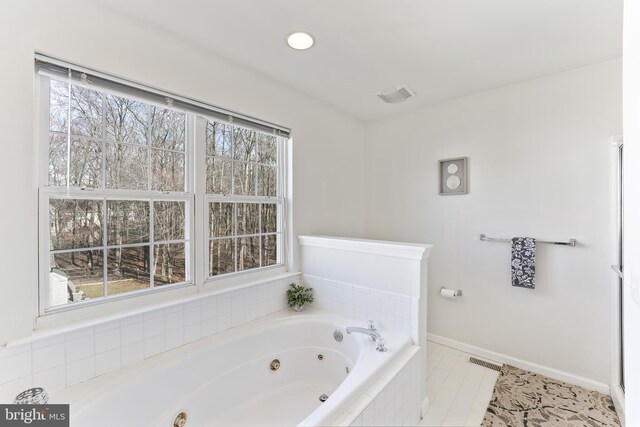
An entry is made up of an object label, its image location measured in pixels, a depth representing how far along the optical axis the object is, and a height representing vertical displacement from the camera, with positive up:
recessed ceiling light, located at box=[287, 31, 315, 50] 1.76 +1.13
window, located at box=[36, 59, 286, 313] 1.44 +0.14
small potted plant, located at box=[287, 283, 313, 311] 2.36 -0.73
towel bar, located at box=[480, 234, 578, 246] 2.15 -0.25
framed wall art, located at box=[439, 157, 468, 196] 2.67 +0.35
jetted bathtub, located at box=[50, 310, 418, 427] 1.35 -1.00
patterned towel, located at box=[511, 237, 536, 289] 2.26 -0.42
